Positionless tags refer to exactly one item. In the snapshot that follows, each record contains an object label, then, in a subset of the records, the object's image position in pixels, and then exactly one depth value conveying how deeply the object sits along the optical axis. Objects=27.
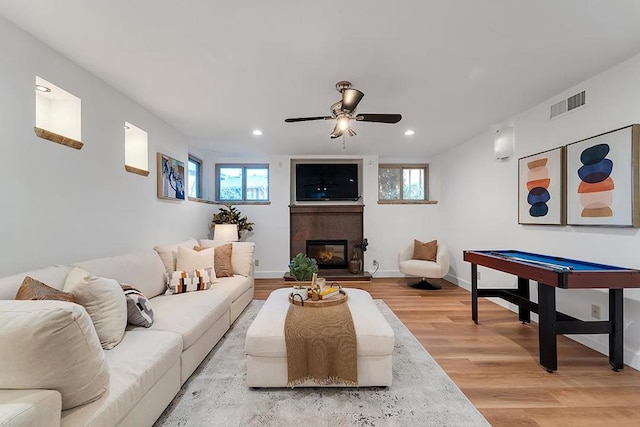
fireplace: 5.95
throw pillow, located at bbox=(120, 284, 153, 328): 1.97
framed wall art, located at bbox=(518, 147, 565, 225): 2.96
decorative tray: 2.43
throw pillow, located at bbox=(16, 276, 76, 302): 1.50
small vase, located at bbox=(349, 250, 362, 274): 5.63
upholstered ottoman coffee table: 1.99
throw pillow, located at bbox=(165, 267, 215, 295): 2.93
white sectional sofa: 1.05
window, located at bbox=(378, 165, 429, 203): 6.20
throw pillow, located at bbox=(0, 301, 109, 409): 1.05
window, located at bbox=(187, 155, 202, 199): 5.29
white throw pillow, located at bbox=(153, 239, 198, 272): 3.21
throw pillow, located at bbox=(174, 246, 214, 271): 3.27
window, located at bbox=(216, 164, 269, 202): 6.02
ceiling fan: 2.51
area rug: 1.72
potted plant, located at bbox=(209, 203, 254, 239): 5.41
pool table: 2.12
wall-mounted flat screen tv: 5.81
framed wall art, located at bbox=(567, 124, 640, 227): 2.31
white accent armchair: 4.80
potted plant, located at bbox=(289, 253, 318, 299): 2.80
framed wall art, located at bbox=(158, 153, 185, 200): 3.67
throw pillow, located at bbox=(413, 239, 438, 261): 5.20
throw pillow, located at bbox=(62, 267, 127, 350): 1.66
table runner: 1.97
